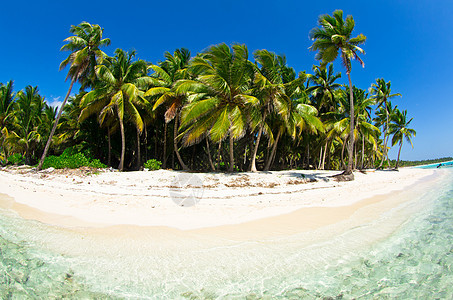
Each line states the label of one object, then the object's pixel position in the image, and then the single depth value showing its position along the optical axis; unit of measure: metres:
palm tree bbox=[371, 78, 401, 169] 26.38
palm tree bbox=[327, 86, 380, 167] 17.66
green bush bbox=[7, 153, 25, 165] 22.61
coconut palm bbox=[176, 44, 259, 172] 11.87
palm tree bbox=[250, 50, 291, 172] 13.18
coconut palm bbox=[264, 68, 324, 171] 14.88
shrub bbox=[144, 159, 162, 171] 13.86
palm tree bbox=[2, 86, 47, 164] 22.58
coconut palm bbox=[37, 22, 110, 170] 15.12
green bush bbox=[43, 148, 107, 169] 14.06
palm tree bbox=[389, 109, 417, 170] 27.78
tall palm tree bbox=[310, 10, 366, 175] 13.46
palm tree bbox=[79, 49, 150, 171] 14.62
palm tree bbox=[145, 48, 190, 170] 14.45
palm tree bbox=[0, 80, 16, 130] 23.39
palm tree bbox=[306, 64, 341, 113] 22.06
